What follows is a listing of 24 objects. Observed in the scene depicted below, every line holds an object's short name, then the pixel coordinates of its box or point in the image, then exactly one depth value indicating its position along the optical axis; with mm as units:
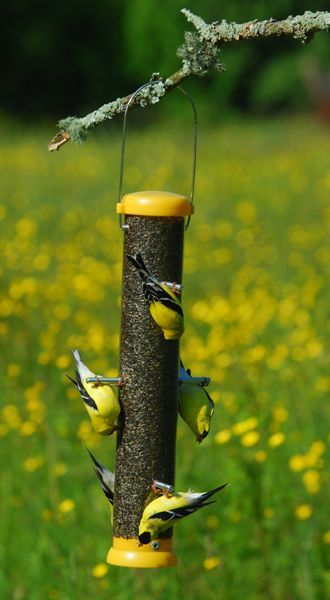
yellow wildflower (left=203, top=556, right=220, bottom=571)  6359
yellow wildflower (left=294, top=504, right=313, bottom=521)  6797
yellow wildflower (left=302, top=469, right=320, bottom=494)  6937
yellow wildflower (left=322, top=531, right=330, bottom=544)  6633
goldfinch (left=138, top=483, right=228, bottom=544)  3973
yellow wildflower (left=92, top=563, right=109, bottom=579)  6426
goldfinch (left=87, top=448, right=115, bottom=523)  4469
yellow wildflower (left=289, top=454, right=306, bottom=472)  6957
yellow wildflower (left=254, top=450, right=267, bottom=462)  6930
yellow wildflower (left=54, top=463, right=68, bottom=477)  7961
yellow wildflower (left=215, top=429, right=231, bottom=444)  6721
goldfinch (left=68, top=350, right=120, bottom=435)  4047
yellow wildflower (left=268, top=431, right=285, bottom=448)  6495
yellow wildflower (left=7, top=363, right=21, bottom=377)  9670
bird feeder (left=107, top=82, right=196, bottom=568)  4164
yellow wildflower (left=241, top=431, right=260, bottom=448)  6664
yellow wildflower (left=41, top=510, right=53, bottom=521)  7344
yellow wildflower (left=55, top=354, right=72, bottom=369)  8014
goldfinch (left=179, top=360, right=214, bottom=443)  4238
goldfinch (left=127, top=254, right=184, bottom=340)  3971
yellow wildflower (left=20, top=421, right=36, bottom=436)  8539
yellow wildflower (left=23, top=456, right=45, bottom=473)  8070
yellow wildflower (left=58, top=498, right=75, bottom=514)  6852
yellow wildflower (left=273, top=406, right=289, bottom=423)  7516
